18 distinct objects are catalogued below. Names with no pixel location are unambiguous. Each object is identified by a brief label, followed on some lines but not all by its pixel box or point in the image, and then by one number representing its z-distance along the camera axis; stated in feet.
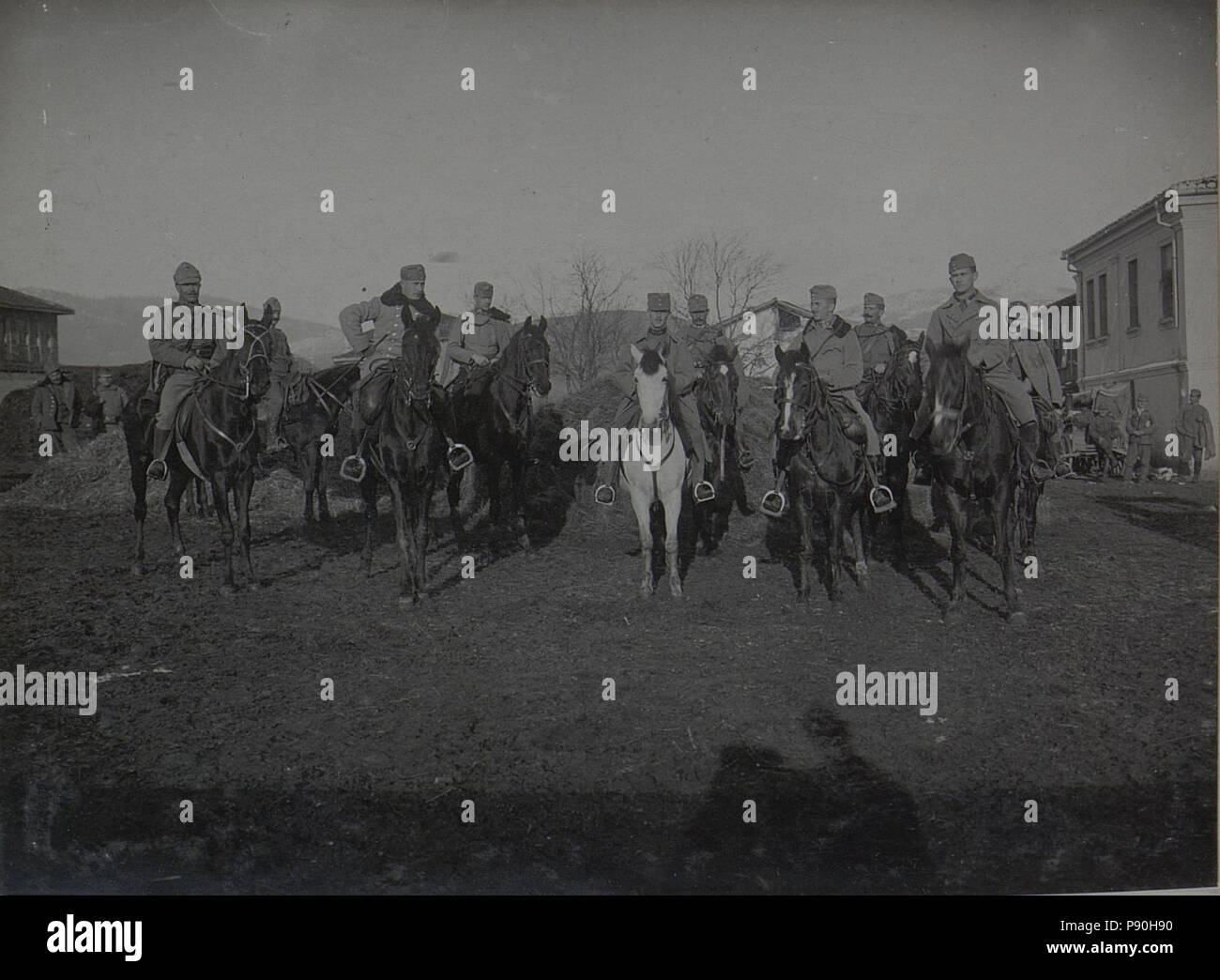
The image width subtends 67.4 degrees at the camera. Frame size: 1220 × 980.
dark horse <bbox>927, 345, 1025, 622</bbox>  20.10
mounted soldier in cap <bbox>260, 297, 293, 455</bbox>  21.38
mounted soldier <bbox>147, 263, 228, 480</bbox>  20.06
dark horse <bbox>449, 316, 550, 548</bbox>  23.79
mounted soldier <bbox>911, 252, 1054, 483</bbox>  20.59
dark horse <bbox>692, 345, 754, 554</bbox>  23.90
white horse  21.01
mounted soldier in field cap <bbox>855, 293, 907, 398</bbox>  22.67
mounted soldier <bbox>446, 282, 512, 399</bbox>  21.89
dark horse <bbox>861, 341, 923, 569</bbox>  23.58
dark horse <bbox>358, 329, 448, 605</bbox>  21.26
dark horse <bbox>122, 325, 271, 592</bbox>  21.44
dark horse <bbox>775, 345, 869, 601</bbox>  21.66
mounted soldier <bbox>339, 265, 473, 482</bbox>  21.53
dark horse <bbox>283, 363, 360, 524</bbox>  25.16
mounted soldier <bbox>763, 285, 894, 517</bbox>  21.86
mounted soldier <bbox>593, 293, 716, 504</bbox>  21.47
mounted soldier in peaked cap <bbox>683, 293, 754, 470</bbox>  21.48
